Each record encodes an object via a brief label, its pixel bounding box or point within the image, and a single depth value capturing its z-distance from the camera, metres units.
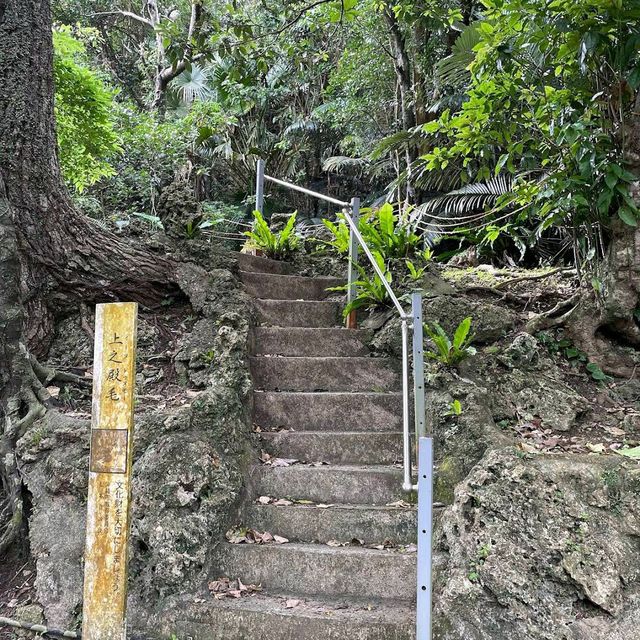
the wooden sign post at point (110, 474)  2.16
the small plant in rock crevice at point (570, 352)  3.84
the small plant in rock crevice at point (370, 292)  4.46
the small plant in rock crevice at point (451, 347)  3.57
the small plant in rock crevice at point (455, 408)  3.24
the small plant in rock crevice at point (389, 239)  4.92
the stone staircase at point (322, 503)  2.49
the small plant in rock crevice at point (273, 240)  5.71
